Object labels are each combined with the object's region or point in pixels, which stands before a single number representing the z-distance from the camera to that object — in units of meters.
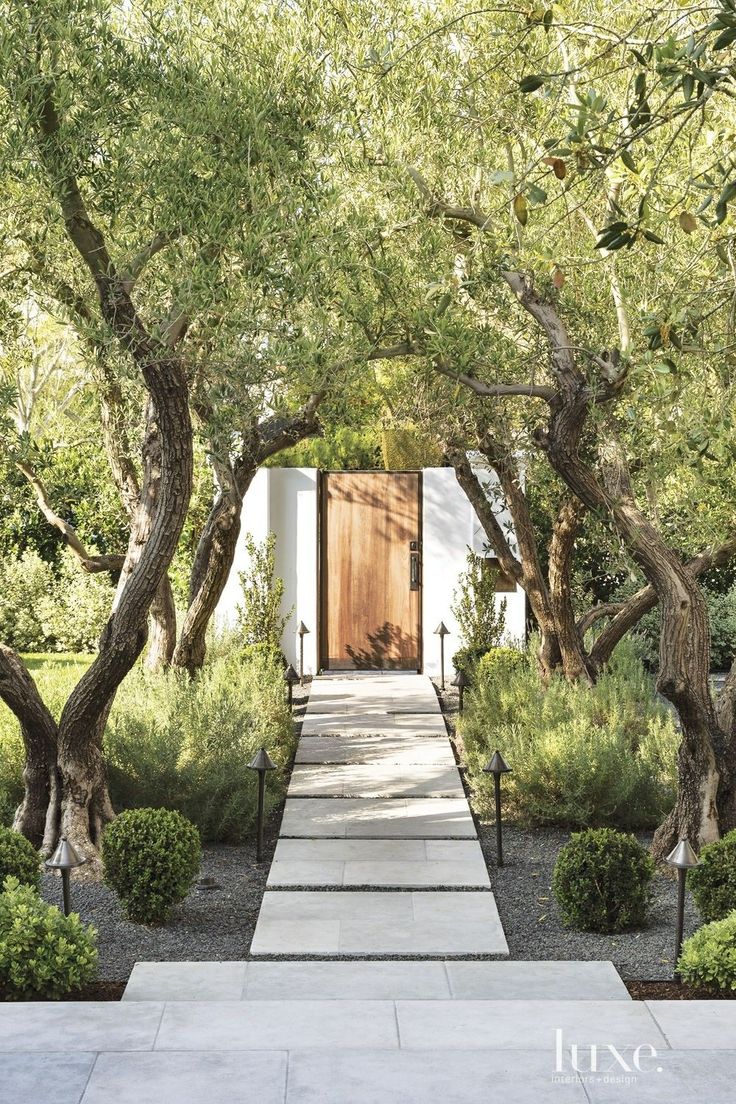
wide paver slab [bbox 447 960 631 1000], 5.26
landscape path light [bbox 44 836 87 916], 5.73
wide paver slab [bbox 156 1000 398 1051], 4.34
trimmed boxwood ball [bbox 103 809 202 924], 6.38
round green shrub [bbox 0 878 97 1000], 5.05
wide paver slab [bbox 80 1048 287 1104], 3.85
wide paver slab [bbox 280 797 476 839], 8.14
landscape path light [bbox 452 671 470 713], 11.54
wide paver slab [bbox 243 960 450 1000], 5.20
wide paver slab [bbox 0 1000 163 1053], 4.31
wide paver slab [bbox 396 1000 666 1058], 4.36
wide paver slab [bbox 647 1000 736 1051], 4.36
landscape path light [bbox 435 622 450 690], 13.63
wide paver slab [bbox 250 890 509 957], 6.08
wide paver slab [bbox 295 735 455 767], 10.13
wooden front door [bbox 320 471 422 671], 14.77
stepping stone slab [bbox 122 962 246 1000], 5.16
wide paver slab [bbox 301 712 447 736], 11.20
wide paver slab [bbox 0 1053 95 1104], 3.85
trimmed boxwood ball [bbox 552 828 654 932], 6.29
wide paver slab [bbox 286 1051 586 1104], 3.86
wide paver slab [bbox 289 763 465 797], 9.12
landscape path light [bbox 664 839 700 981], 5.66
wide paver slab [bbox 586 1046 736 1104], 3.87
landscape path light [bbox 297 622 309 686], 13.89
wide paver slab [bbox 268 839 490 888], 7.14
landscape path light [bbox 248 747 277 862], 7.71
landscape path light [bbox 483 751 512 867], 7.61
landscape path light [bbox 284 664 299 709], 11.29
